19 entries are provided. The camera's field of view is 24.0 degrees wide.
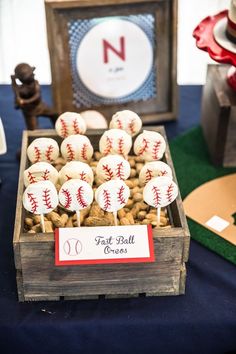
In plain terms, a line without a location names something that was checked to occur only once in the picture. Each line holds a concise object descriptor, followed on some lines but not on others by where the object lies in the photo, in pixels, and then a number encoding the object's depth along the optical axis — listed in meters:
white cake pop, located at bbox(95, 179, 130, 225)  0.94
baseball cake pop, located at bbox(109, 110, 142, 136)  1.16
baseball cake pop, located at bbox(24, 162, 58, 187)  1.02
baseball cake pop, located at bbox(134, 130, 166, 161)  1.11
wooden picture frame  1.38
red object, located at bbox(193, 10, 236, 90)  1.22
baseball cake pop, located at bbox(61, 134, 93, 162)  1.11
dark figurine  1.28
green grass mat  1.13
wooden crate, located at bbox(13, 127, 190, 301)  0.94
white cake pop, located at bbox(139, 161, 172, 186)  1.04
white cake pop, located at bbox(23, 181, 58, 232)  0.93
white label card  0.93
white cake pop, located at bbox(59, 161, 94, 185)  1.02
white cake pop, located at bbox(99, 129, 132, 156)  1.11
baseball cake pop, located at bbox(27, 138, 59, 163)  1.11
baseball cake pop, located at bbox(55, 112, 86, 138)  1.16
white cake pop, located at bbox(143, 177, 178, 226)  0.96
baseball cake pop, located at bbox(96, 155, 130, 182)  1.02
